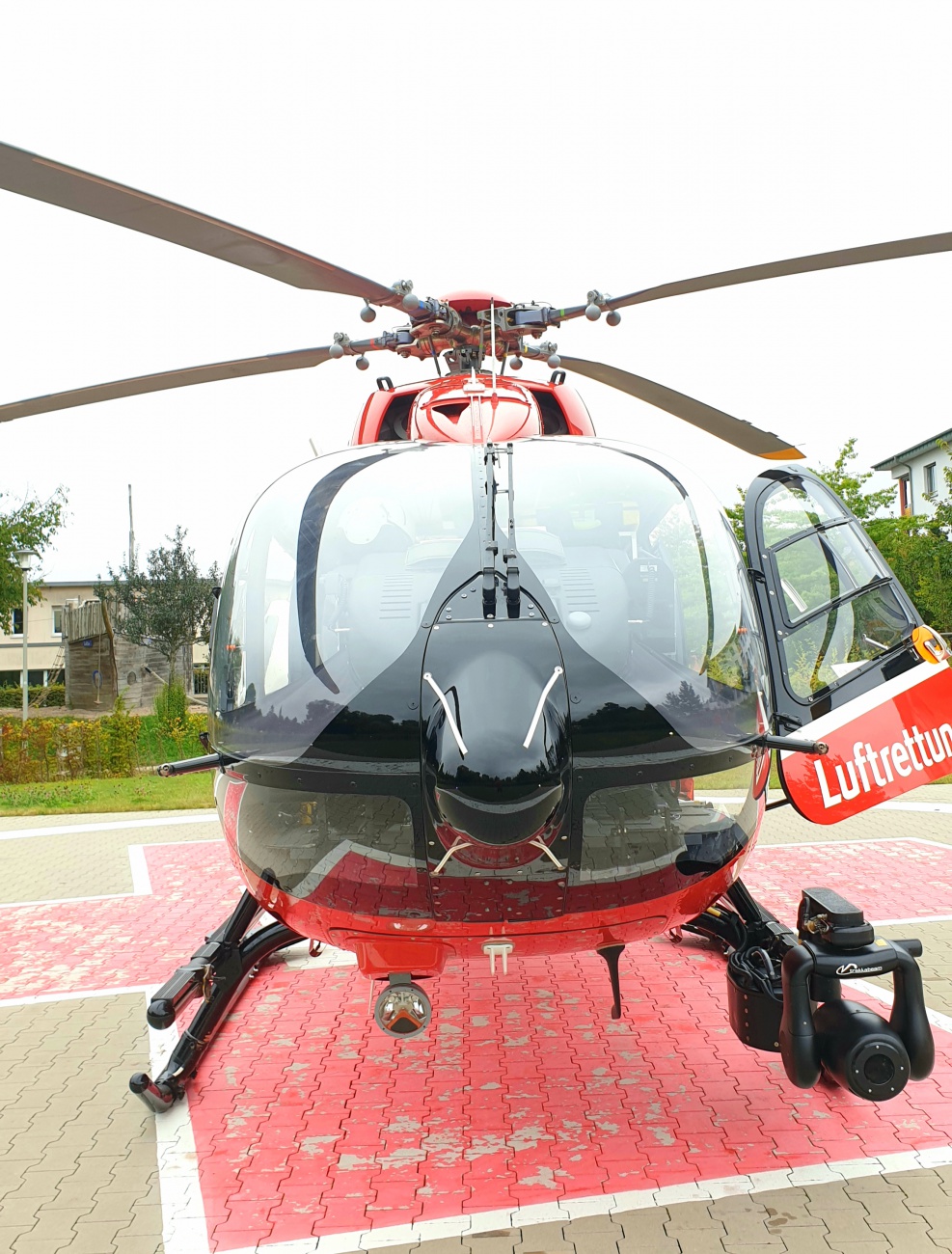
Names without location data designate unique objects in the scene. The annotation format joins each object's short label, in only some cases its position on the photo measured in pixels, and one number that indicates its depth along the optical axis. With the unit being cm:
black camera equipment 299
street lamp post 1658
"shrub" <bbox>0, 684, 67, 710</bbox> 2962
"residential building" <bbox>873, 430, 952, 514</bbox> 3630
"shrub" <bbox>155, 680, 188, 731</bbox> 1527
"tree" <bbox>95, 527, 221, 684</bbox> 2316
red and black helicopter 268
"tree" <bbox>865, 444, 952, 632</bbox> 2042
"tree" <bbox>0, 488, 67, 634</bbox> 2366
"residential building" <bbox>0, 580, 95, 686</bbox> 3459
